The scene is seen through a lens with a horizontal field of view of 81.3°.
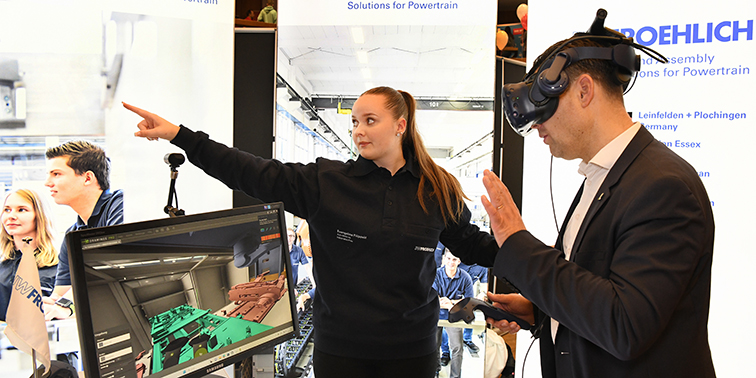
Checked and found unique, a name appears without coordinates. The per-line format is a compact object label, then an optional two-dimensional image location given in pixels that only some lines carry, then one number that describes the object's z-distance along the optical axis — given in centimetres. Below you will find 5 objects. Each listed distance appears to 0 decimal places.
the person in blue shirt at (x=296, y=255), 321
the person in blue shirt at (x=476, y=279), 311
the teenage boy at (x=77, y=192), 213
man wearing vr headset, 79
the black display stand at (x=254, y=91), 289
